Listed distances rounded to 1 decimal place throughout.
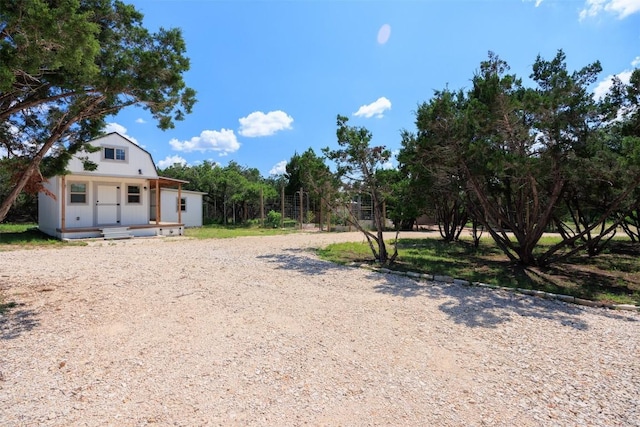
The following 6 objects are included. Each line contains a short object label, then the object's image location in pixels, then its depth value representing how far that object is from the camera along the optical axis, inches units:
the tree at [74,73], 127.0
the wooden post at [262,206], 824.1
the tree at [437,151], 294.2
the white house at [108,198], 548.7
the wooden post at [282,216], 810.8
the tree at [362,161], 345.4
